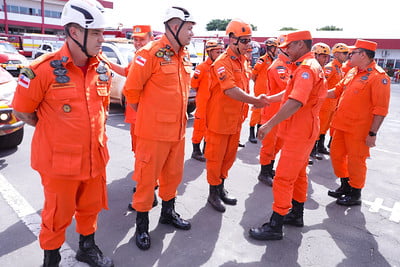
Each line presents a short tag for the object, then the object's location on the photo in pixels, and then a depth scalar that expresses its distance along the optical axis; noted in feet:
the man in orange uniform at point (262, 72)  19.48
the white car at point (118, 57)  26.71
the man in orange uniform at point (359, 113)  11.64
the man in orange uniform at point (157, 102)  8.52
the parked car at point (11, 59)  39.58
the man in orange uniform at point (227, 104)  10.56
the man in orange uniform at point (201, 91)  17.49
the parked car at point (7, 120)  13.98
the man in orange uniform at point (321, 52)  17.37
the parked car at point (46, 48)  64.54
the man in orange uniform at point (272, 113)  13.53
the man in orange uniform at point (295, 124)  8.75
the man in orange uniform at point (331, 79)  18.71
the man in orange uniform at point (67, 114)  6.42
